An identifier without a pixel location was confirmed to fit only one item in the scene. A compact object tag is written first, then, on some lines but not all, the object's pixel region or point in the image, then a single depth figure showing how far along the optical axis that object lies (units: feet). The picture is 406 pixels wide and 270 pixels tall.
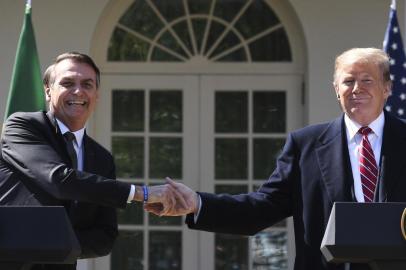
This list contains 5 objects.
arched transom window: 34.29
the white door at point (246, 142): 34.03
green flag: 28.27
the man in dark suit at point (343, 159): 16.61
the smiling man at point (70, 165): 16.46
